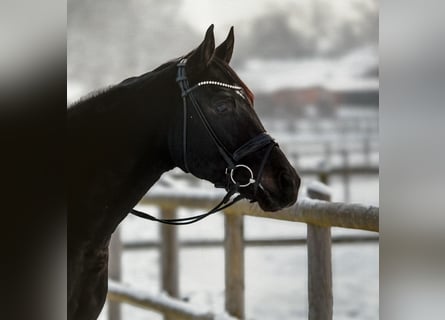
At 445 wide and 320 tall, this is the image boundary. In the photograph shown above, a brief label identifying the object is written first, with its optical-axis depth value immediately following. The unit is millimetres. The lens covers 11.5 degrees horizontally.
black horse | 7506
